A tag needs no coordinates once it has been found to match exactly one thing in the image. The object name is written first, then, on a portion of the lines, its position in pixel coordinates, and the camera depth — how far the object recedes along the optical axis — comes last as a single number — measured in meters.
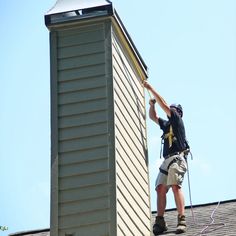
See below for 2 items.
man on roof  18.30
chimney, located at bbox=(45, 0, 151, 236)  15.35
